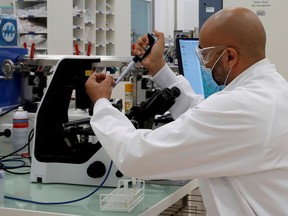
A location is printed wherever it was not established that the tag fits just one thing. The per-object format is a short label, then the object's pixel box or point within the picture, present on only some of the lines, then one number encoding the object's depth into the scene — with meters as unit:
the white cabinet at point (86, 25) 6.70
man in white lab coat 1.26
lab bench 1.46
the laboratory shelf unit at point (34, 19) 6.61
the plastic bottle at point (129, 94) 2.12
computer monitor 2.37
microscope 1.73
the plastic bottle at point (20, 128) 2.14
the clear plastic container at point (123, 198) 1.47
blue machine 2.31
